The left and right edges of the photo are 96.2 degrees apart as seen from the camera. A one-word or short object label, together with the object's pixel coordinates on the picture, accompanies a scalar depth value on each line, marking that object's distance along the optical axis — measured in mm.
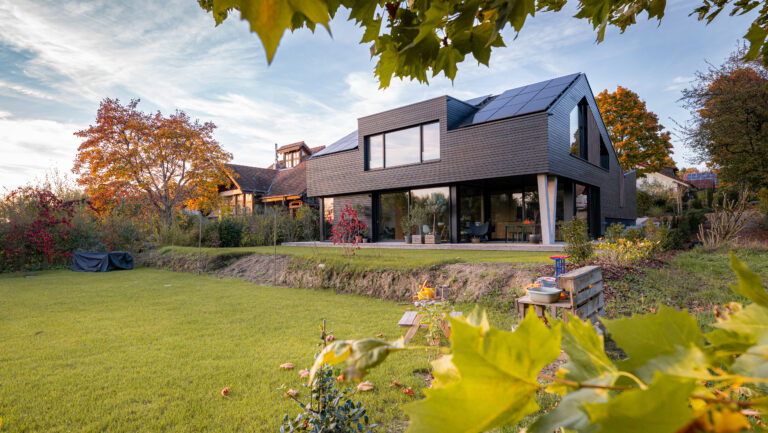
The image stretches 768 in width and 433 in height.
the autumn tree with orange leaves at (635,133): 24672
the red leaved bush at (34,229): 12539
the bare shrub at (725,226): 10484
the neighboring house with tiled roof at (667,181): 35844
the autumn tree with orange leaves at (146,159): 18750
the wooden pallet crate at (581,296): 3910
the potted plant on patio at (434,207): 14664
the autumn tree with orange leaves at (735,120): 12148
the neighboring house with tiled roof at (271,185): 24594
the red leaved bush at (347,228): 10953
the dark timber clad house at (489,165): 12859
